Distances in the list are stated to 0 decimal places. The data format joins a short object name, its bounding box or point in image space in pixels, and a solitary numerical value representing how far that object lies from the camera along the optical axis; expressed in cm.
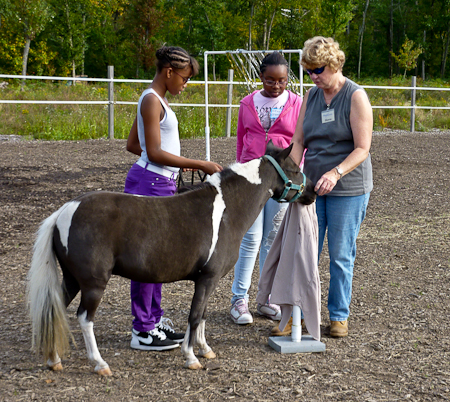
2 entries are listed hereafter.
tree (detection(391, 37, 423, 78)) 3947
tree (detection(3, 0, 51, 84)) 2722
